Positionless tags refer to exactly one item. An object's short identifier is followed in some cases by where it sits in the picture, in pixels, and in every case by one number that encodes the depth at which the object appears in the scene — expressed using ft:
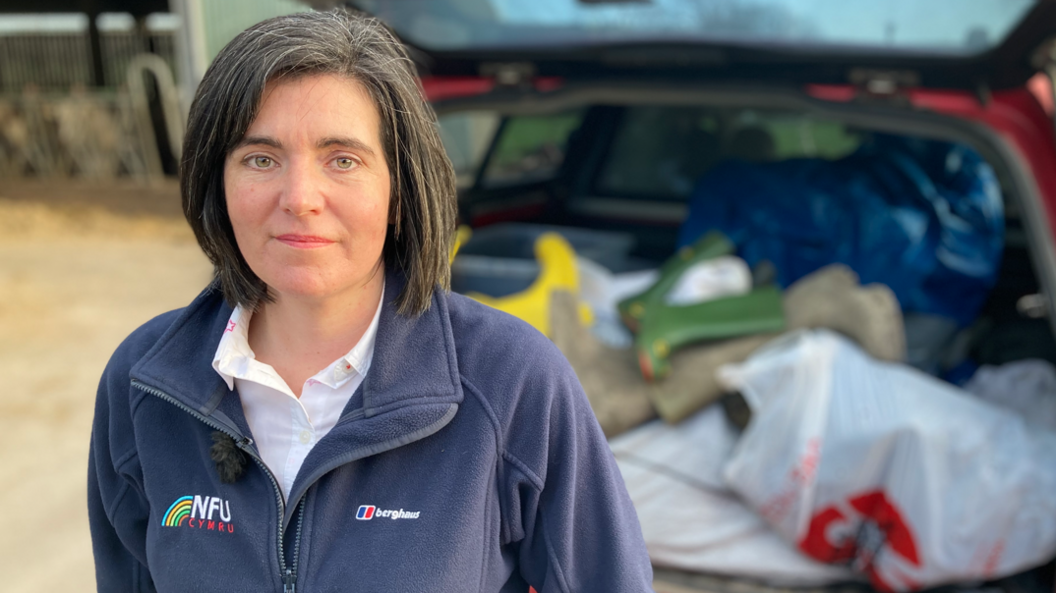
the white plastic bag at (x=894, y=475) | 6.91
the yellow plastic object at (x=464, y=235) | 11.08
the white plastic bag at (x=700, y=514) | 7.46
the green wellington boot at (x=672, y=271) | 9.74
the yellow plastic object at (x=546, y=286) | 8.74
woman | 3.09
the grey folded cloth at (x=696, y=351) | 8.30
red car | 7.97
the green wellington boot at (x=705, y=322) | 8.62
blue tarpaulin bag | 10.10
